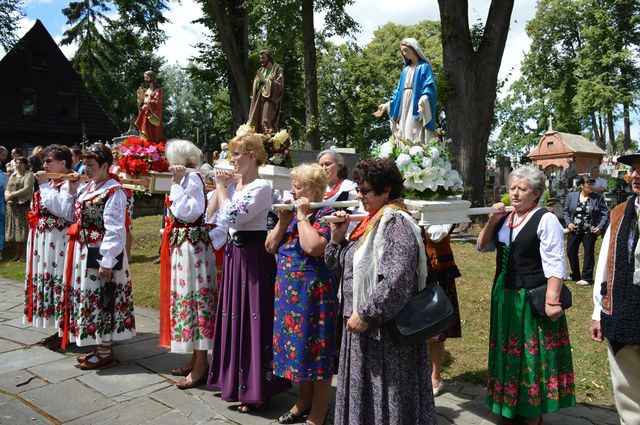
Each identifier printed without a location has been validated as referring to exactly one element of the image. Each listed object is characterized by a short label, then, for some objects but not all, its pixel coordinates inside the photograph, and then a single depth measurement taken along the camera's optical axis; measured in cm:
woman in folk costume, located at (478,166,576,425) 359
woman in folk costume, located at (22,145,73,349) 545
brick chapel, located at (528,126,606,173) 4516
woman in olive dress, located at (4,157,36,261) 1093
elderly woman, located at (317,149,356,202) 473
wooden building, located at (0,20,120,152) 3053
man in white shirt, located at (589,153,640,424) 302
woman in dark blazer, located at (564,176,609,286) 883
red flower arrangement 467
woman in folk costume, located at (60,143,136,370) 480
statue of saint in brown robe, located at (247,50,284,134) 884
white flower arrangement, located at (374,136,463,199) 366
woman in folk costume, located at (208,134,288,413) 393
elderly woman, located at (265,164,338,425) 357
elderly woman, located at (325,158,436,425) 285
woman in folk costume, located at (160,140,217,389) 439
